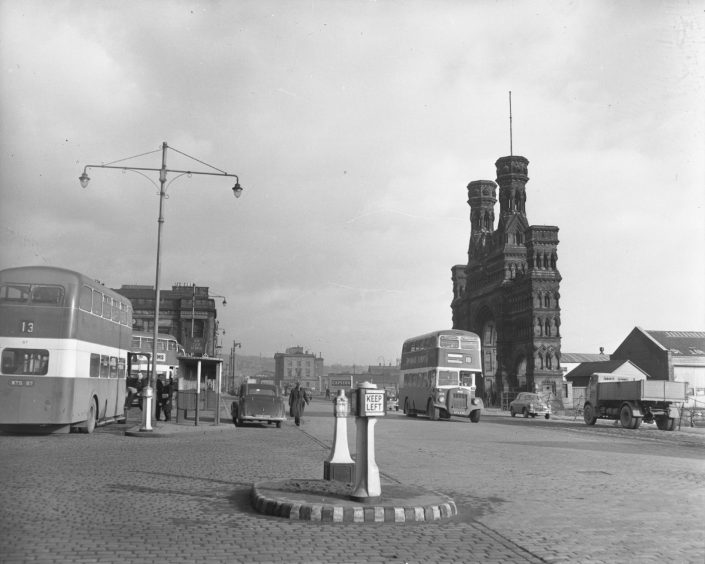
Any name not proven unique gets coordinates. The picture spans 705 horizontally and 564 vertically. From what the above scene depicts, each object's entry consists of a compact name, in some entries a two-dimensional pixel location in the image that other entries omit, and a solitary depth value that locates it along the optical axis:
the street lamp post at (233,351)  98.12
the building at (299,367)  186.16
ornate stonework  83.31
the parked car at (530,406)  48.91
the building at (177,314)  110.44
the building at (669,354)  78.50
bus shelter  26.83
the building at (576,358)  107.69
